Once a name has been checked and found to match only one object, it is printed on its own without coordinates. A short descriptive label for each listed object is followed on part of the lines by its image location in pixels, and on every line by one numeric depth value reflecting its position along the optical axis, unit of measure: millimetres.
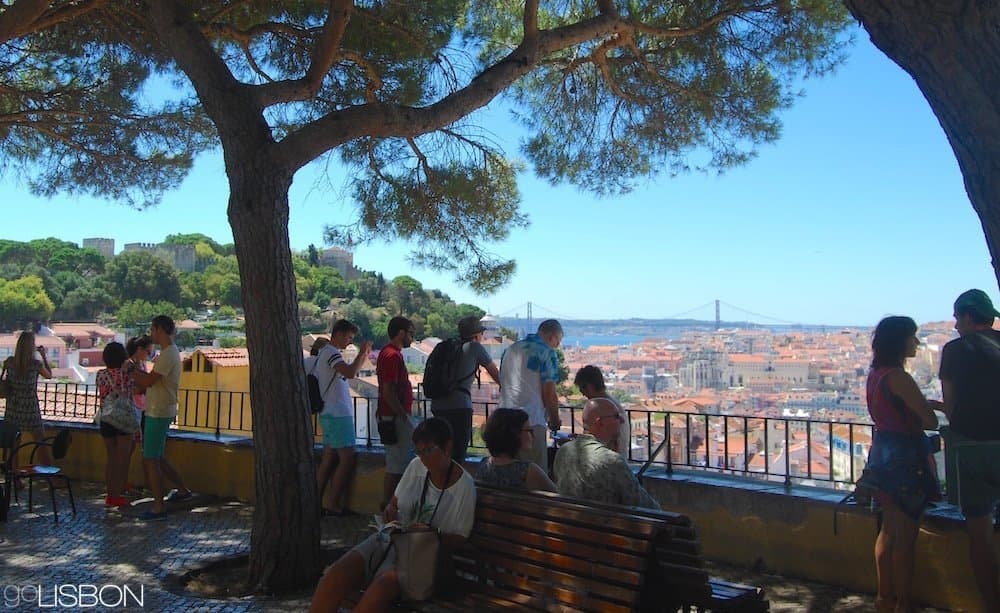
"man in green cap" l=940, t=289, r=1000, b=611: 3699
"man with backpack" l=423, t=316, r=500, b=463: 5695
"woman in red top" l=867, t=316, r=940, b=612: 3779
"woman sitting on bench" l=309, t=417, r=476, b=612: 3484
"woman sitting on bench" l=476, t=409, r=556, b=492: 3787
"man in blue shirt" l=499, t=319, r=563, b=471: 5305
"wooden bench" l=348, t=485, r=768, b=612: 2885
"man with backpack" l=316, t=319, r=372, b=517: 6379
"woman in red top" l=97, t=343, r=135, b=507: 6945
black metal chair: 6234
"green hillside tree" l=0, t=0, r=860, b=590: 4773
